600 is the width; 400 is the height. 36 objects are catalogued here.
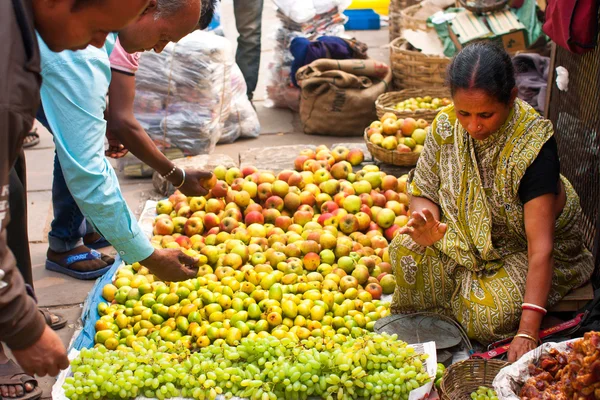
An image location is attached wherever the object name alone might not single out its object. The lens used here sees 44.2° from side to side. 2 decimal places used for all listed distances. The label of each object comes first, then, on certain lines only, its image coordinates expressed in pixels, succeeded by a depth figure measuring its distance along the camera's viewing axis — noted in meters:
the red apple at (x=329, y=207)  4.19
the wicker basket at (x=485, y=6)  6.09
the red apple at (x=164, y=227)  4.13
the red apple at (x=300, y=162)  4.70
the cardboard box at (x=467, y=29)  5.99
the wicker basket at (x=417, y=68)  6.09
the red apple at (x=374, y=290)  3.45
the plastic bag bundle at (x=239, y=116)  5.77
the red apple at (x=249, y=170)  4.60
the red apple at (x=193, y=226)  4.08
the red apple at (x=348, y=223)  3.96
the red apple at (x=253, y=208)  4.18
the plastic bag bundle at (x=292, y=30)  6.59
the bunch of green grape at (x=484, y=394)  2.40
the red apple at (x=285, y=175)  4.46
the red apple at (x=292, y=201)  4.22
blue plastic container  10.00
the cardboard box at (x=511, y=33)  5.93
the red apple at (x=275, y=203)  4.23
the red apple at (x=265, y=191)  4.32
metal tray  2.94
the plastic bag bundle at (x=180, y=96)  5.21
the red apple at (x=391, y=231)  4.03
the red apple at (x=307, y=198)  4.25
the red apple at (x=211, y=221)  4.10
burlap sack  5.84
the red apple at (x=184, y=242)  3.92
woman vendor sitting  2.65
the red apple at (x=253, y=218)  4.11
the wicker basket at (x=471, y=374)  2.48
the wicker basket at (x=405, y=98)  5.04
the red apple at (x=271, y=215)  4.16
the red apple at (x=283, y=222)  4.07
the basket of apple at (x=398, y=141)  4.61
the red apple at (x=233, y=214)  4.12
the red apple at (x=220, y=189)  4.30
